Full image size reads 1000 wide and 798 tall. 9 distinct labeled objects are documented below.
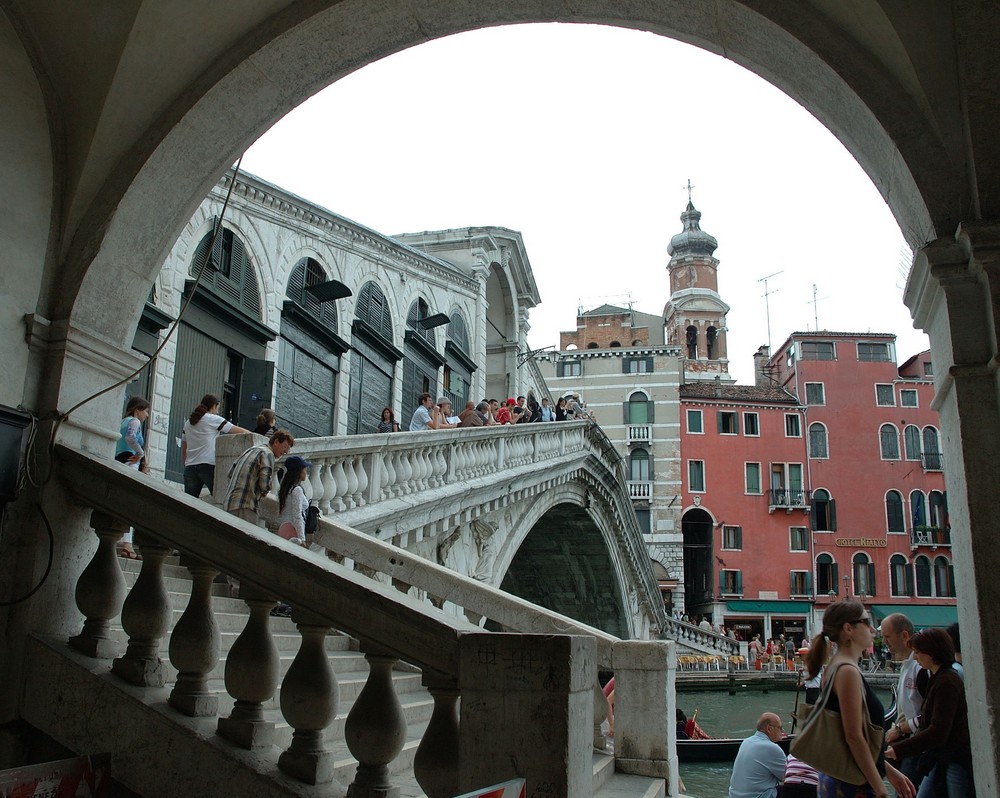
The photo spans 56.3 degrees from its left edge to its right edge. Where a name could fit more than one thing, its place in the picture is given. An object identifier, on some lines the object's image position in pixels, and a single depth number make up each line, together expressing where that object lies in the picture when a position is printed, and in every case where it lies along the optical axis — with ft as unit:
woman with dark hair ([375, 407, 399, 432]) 40.09
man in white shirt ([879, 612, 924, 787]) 15.31
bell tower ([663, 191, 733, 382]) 178.91
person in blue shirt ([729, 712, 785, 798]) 20.09
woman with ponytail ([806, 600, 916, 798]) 11.35
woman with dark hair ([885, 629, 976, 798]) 13.29
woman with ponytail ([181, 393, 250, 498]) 24.63
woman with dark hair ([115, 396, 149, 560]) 23.41
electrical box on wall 11.29
